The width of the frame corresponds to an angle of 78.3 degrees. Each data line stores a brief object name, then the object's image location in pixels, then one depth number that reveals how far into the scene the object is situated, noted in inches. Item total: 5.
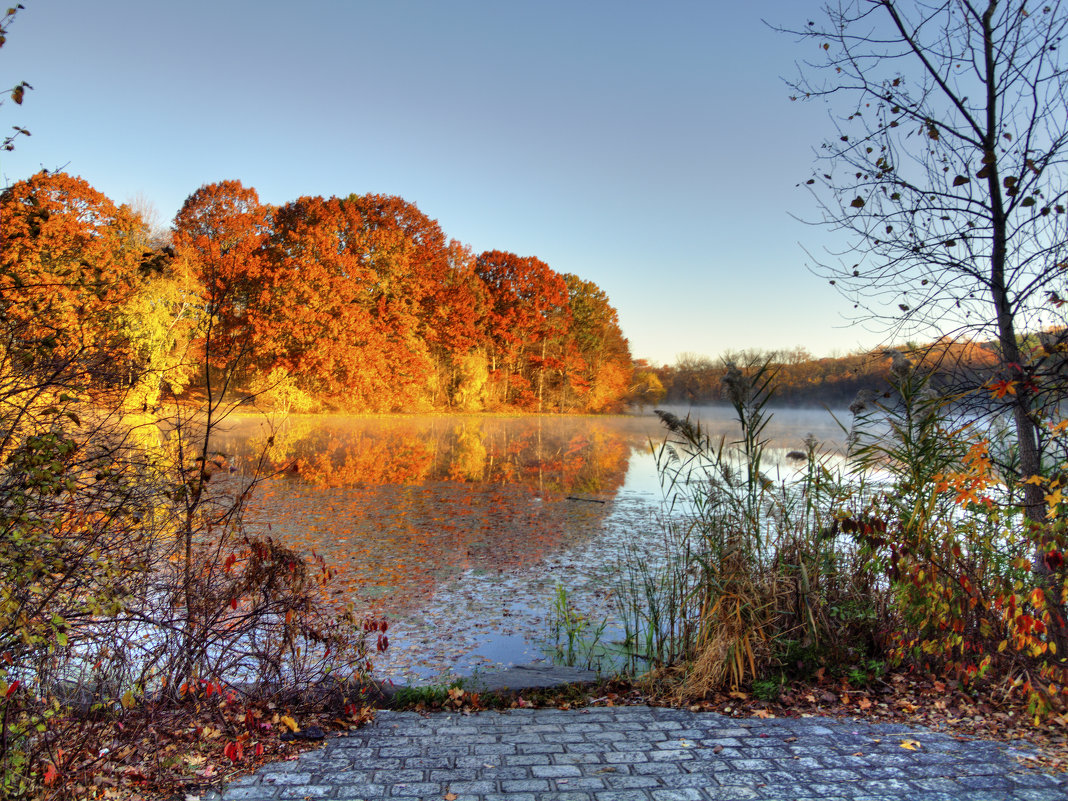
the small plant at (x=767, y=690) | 163.0
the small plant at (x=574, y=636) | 205.5
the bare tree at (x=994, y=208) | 154.9
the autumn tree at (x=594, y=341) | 1804.9
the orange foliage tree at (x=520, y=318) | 1567.4
